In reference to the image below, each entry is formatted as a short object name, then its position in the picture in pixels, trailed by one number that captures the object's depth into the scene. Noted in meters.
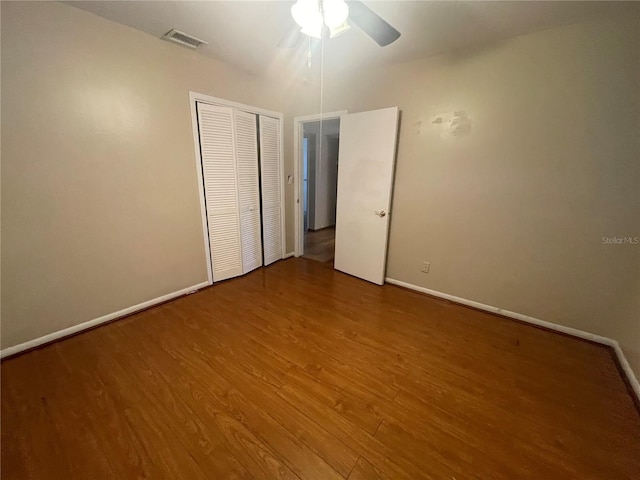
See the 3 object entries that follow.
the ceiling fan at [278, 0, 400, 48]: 1.29
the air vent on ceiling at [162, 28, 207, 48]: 1.96
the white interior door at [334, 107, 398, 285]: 2.58
